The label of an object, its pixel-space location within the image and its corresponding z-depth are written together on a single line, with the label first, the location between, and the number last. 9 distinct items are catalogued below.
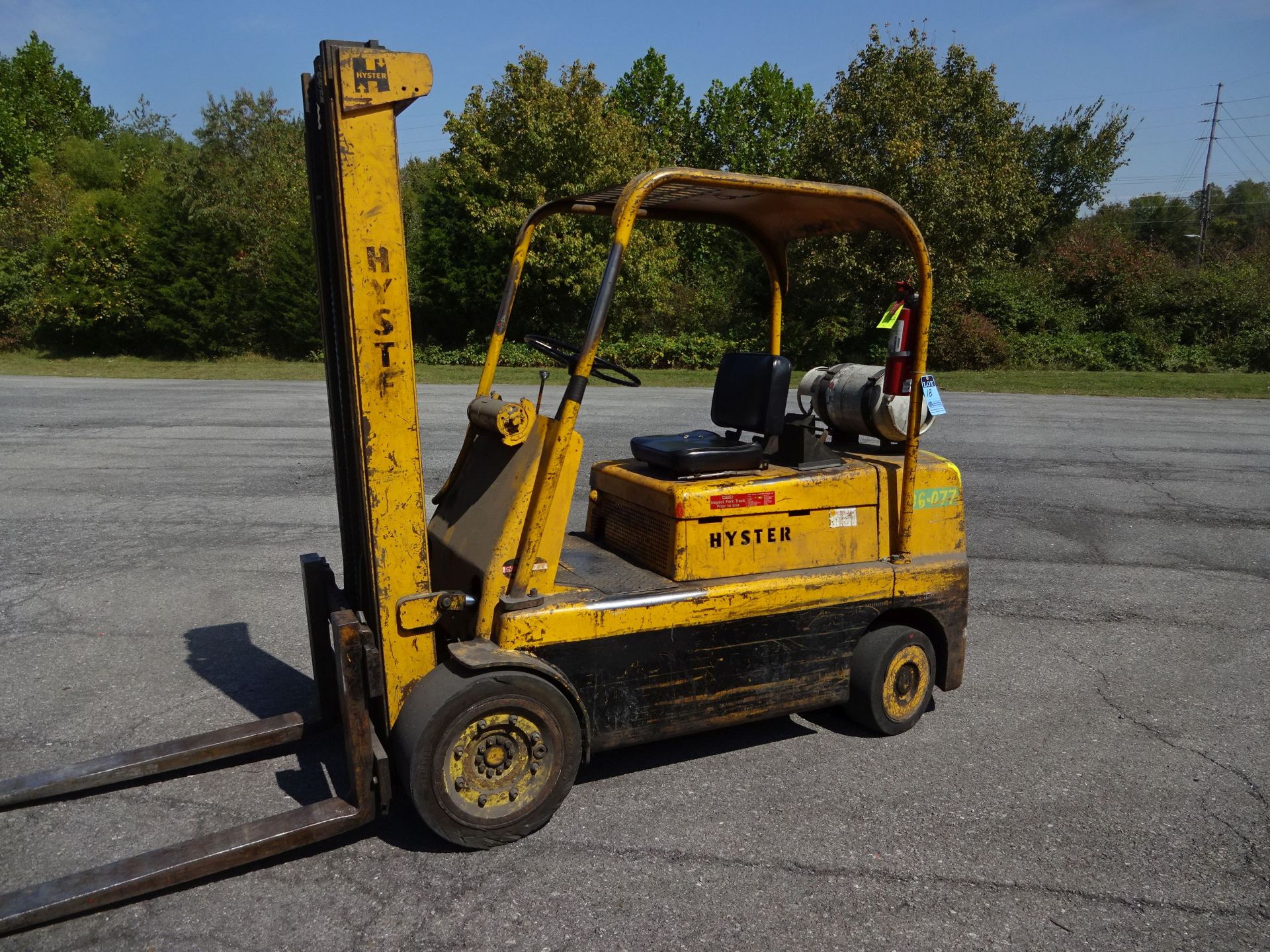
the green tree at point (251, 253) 28.31
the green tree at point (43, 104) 45.00
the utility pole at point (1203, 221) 42.37
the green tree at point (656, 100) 45.98
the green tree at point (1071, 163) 42.62
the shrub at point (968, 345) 26.59
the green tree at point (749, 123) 45.28
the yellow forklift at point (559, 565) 3.33
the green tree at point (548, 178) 26.92
